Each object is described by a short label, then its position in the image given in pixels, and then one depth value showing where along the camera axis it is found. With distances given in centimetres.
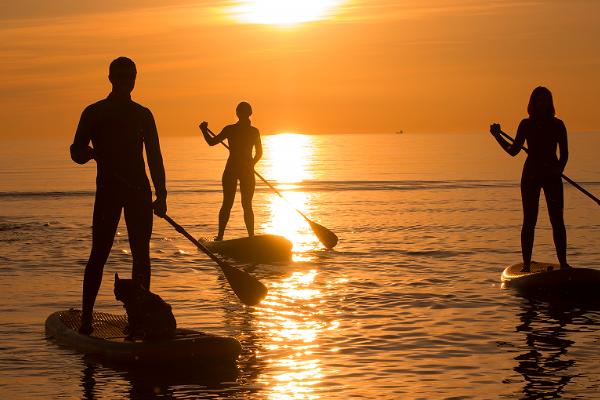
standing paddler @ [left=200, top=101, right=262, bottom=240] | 1773
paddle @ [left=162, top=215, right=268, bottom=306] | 1042
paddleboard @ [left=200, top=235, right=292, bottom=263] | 1712
